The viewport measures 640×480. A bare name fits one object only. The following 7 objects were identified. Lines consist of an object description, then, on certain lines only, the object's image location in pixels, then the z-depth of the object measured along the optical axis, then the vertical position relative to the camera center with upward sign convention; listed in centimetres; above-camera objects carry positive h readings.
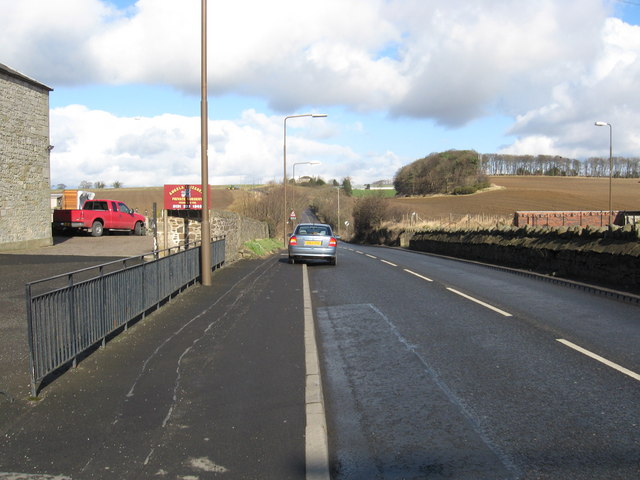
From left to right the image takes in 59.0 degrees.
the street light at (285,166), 4184 +393
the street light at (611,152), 3857 +453
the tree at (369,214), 6962 +64
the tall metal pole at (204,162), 1426 +145
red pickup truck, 2842 +8
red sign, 2044 +81
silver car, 2119 -94
